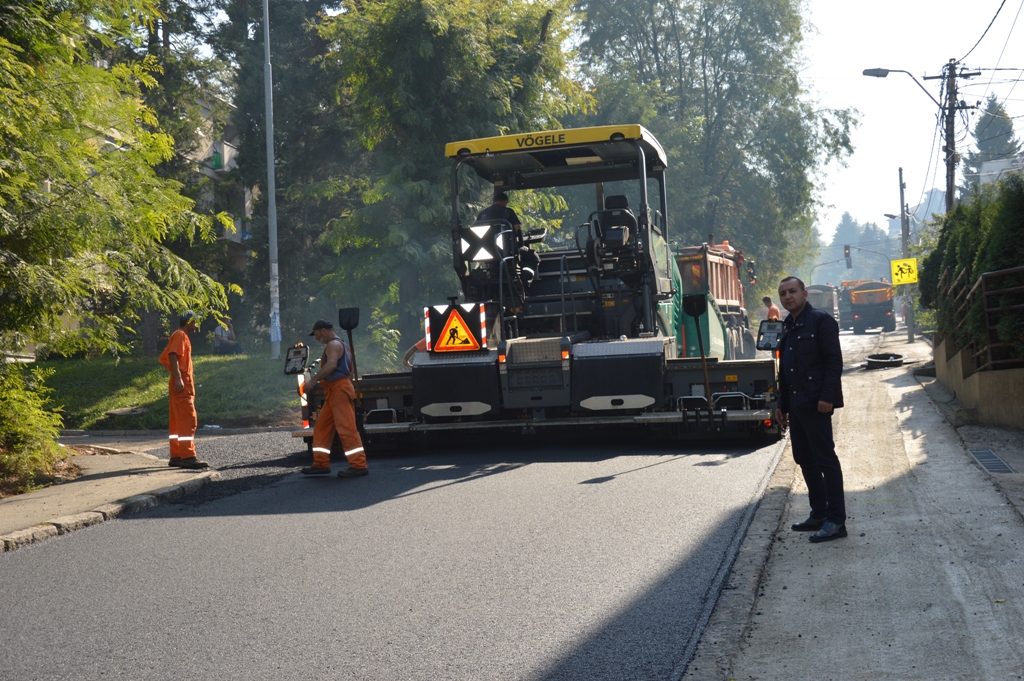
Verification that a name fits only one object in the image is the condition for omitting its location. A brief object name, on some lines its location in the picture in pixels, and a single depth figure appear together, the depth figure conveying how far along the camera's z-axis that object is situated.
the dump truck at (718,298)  16.33
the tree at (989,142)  101.94
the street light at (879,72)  28.09
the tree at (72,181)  10.32
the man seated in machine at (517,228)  13.55
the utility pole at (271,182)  27.98
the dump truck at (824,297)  64.25
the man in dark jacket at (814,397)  6.77
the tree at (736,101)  45.38
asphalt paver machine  11.96
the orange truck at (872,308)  56.53
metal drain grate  9.27
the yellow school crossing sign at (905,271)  34.47
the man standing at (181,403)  12.09
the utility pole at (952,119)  29.69
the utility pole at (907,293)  41.06
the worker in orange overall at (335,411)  10.94
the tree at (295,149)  32.88
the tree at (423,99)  25.69
